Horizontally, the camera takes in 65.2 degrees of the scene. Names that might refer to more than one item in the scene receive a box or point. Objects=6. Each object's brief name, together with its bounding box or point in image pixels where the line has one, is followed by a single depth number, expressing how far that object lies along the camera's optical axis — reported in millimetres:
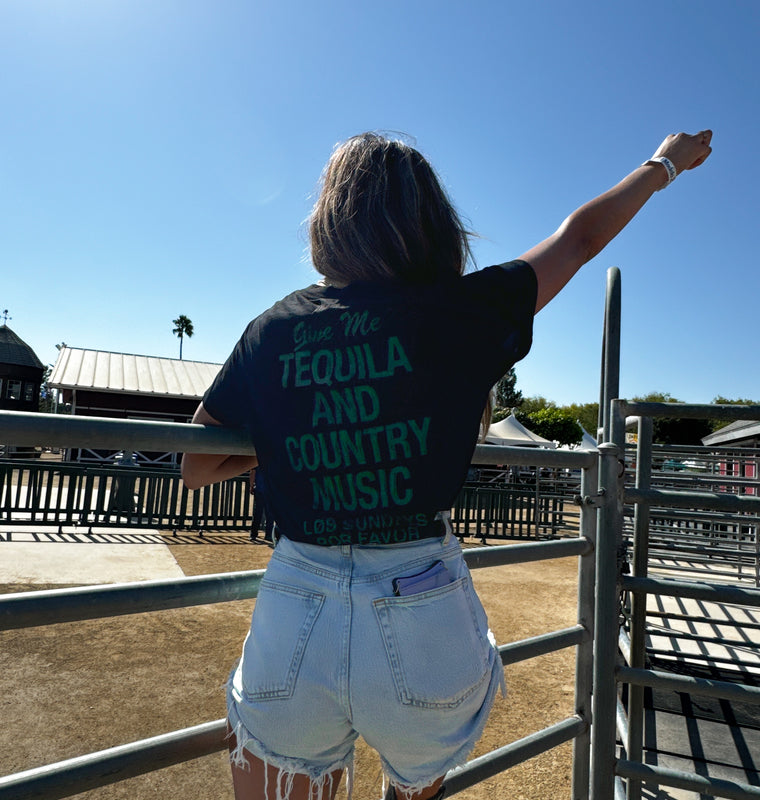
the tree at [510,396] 59344
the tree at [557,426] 35812
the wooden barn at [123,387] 23453
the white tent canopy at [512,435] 24484
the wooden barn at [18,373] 34844
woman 967
